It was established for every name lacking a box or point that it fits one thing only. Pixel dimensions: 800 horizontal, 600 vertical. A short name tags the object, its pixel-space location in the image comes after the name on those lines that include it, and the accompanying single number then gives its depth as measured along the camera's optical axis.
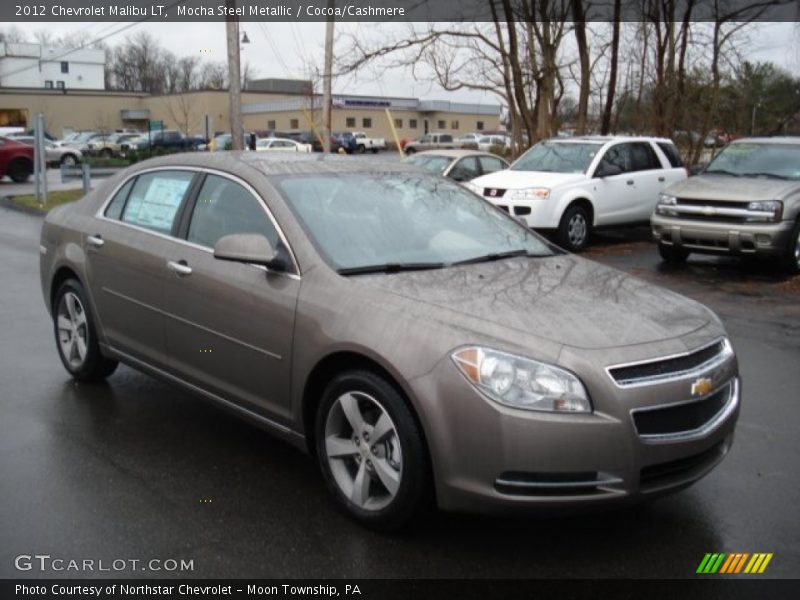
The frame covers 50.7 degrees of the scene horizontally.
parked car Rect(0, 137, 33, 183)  27.67
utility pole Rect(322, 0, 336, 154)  22.59
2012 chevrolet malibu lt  3.25
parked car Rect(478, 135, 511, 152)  51.08
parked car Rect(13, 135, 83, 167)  39.75
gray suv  10.19
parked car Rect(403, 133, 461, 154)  54.98
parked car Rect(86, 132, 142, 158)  49.25
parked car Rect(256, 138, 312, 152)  42.91
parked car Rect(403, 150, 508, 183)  16.38
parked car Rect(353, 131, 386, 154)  61.86
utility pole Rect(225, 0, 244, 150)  18.89
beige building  74.69
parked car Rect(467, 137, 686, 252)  12.50
